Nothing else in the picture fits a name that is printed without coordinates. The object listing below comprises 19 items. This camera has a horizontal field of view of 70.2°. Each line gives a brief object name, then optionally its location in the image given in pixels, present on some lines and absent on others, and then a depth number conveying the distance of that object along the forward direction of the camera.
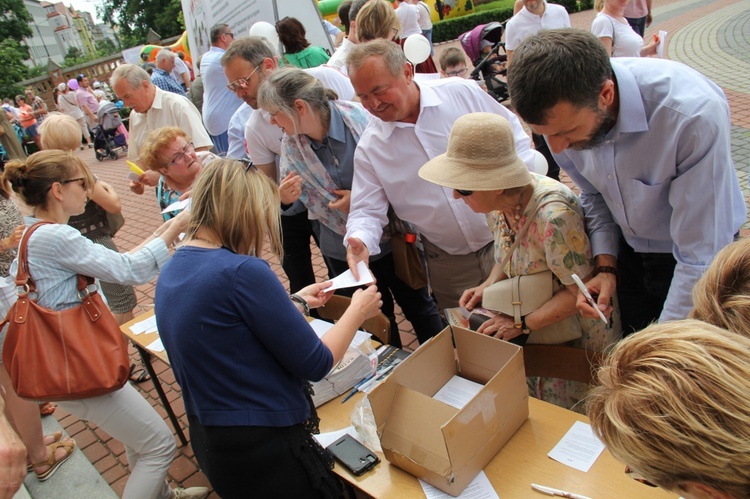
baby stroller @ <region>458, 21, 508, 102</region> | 9.12
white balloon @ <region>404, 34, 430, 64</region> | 5.52
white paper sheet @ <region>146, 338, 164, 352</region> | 3.11
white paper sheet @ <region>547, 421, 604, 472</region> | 1.76
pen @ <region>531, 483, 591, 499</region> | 1.62
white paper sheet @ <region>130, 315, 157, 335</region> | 3.42
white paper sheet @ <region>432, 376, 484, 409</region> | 2.09
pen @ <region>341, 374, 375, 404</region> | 2.40
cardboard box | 1.67
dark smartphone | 1.95
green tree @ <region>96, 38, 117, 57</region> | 80.50
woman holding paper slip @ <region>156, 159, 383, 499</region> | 1.72
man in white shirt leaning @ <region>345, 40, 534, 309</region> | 2.62
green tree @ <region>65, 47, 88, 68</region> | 42.17
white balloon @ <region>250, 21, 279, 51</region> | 5.14
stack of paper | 2.36
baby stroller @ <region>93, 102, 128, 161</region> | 12.95
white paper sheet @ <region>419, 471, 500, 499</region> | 1.71
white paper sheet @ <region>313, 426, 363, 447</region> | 2.15
